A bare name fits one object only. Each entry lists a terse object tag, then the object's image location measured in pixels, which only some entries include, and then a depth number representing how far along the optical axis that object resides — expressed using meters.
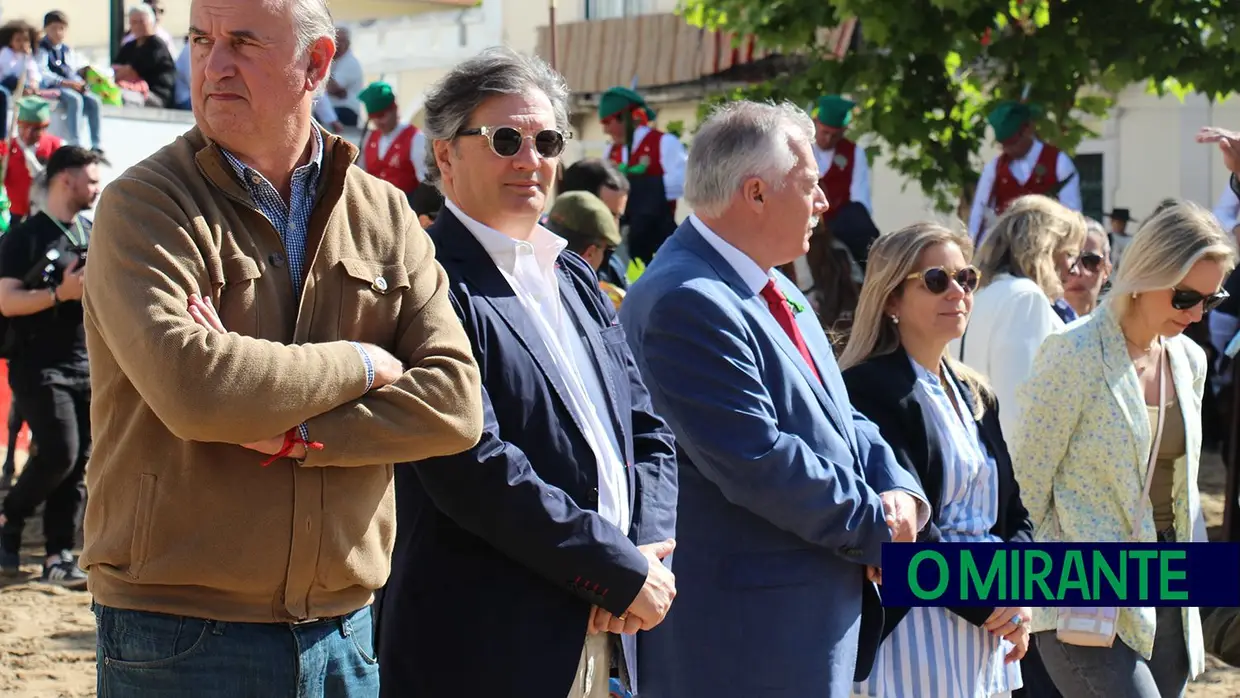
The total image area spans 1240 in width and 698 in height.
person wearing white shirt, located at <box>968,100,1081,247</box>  21.06
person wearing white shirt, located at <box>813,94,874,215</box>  21.89
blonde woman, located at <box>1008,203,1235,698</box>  9.08
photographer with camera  15.22
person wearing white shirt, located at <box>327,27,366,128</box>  31.30
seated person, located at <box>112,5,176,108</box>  32.53
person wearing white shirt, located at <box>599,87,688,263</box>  23.19
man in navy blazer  6.01
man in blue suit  7.07
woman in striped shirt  8.03
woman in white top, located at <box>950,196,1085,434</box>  11.35
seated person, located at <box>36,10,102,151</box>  28.39
